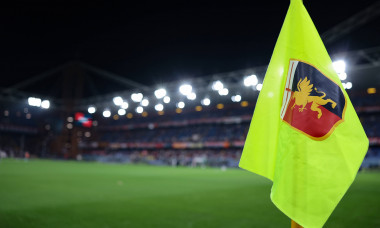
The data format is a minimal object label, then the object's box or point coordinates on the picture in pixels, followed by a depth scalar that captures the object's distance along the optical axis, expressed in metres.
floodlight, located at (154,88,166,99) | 35.62
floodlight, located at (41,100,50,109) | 46.09
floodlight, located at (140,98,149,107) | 41.97
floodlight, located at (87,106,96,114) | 54.56
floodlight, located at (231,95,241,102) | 42.31
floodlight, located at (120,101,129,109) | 45.19
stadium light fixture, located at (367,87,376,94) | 40.46
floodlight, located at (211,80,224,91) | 30.50
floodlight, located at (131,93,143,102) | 39.62
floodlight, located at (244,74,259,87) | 27.34
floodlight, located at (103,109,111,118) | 54.95
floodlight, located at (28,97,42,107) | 44.11
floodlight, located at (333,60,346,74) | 21.86
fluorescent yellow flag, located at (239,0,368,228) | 2.25
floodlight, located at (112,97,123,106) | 41.94
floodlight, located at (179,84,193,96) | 32.28
